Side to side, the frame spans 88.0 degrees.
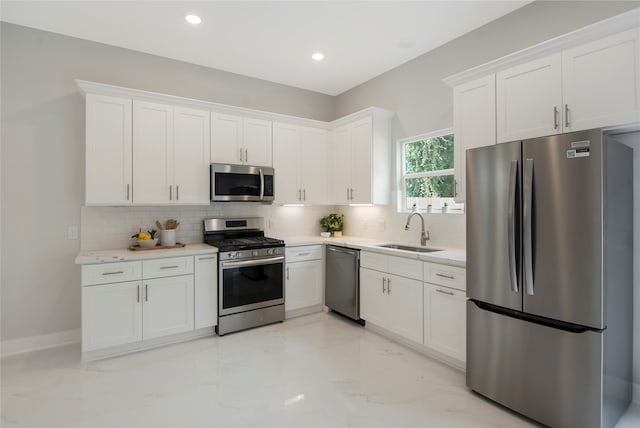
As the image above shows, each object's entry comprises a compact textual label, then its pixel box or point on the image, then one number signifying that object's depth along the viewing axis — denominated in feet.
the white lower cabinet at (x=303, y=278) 13.26
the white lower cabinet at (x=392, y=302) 10.19
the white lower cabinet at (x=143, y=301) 9.61
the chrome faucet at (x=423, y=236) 11.93
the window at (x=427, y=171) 11.89
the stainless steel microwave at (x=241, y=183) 12.22
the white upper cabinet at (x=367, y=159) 13.29
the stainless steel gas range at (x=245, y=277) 11.65
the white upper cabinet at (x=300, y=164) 14.05
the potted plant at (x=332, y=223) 15.67
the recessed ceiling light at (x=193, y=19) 9.82
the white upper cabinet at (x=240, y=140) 12.49
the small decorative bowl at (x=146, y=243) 11.31
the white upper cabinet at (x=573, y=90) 6.47
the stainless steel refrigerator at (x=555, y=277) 6.02
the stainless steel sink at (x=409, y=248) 11.50
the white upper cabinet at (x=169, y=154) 11.03
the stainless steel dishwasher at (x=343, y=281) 12.52
